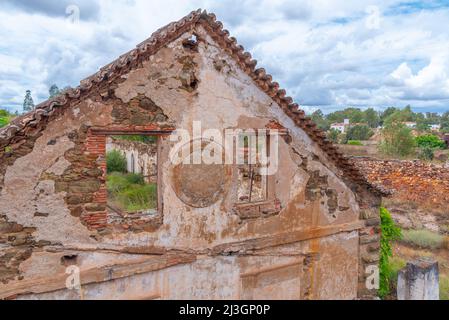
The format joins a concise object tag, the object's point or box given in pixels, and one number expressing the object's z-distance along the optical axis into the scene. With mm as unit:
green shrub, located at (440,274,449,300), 11055
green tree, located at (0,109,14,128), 24847
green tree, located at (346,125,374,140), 63906
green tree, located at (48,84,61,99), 49084
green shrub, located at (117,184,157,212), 15114
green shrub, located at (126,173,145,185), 20766
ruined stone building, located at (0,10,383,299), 5836
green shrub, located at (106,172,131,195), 18647
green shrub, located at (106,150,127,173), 24000
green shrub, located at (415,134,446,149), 48419
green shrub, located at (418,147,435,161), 38447
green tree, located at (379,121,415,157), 38156
